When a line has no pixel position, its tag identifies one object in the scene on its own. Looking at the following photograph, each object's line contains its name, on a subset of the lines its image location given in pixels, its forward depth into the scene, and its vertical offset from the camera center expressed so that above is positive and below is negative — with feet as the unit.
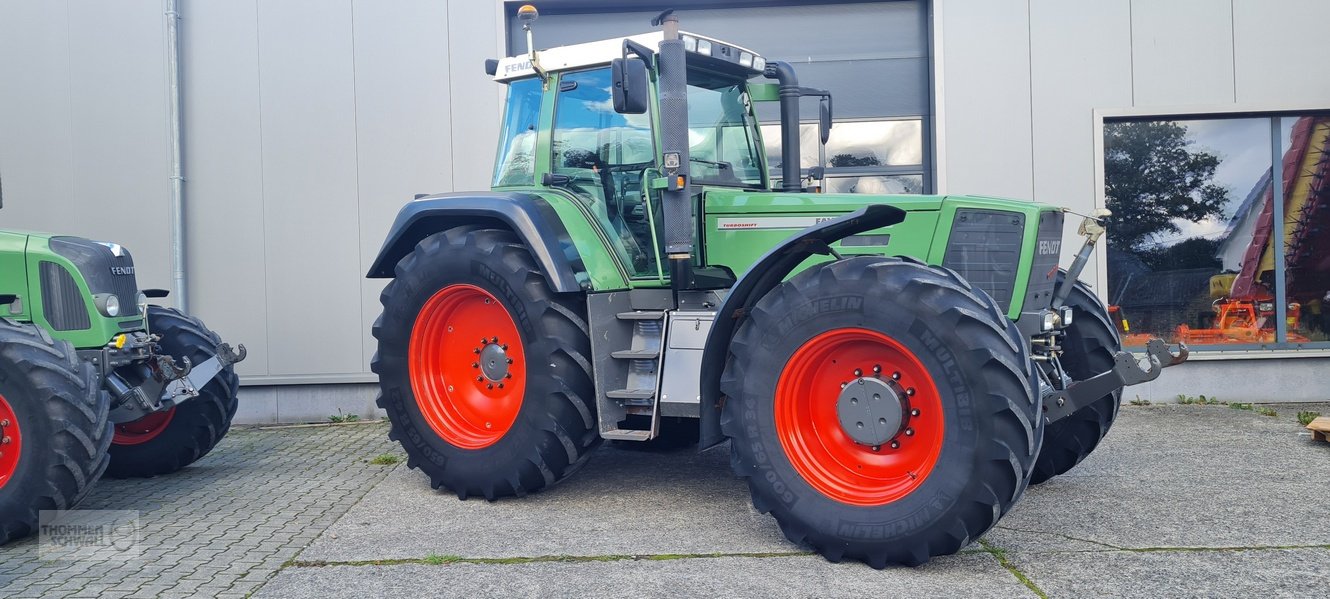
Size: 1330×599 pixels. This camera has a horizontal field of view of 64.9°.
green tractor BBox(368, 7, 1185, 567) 13.83 -0.70
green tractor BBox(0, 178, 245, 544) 16.61 -1.54
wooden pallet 22.38 -3.57
